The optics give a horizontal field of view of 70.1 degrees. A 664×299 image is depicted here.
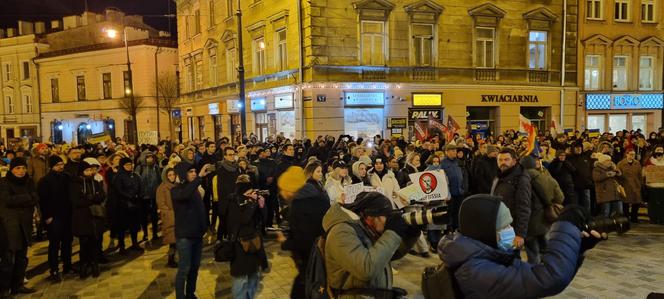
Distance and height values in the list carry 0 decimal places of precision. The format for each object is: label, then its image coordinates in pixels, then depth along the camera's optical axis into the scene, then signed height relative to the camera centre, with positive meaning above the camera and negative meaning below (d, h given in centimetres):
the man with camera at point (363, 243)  312 -80
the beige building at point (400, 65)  2105 +290
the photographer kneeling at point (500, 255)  238 -69
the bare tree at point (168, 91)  4056 +324
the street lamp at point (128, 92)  2374 +310
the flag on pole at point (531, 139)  918 -34
